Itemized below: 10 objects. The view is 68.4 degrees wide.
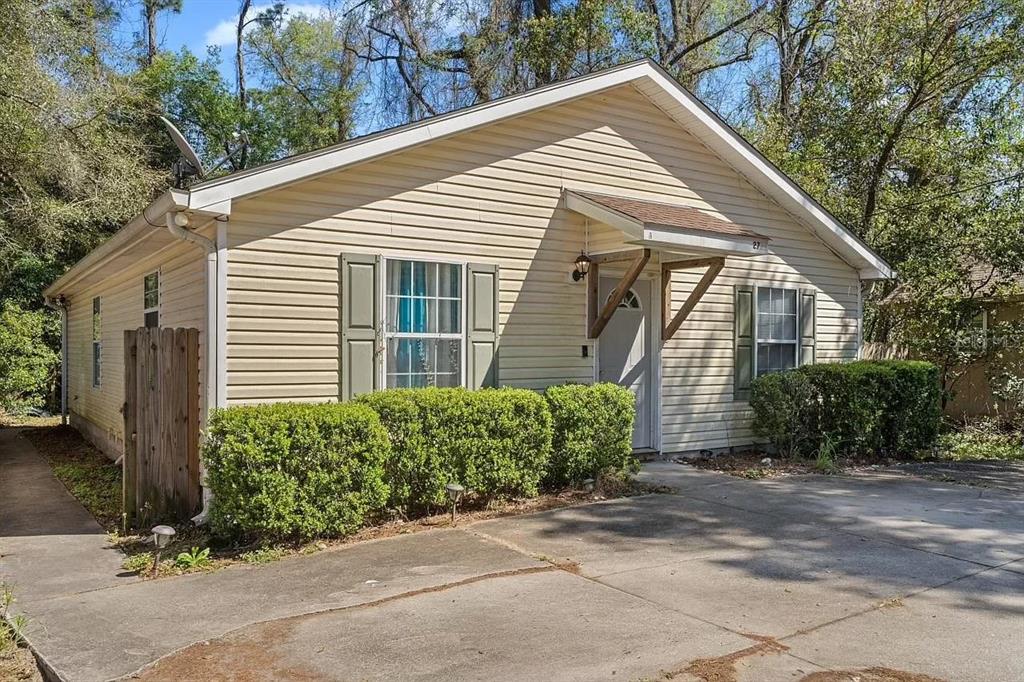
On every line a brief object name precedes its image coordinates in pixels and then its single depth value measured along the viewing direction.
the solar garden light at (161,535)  5.11
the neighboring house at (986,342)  12.93
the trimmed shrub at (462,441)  6.41
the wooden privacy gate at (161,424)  6.39
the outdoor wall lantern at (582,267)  8.62
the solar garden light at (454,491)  6.38
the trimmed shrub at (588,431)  7.49
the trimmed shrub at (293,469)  5.53
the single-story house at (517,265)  6.74
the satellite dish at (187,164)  8.41
